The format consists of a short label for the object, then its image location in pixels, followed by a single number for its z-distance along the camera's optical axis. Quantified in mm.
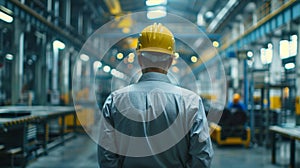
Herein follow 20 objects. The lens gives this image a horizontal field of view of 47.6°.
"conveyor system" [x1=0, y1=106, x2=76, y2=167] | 5801
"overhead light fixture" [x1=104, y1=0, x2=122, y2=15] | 16719
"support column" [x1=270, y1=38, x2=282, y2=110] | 19231
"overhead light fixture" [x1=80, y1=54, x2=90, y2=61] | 16362
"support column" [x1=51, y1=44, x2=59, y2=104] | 12969
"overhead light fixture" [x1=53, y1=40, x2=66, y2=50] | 10012
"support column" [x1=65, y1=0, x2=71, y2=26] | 12827
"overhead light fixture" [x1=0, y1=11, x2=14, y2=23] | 6377
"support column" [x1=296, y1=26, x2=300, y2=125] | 16875
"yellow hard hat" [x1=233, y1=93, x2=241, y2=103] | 9828
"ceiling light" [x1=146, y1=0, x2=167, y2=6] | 17422
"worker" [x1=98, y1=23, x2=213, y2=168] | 1898
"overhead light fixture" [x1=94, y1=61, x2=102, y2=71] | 16300
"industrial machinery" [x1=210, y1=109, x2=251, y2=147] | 9742
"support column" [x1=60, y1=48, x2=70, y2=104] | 13038
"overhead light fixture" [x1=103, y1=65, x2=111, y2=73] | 16888
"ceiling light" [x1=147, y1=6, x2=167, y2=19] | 17997
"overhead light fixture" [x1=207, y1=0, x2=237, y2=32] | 12082
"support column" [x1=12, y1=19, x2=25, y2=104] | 9195
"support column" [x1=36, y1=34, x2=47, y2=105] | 10984
